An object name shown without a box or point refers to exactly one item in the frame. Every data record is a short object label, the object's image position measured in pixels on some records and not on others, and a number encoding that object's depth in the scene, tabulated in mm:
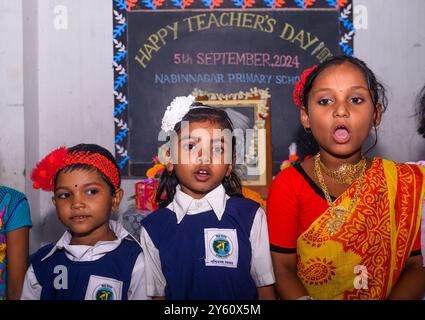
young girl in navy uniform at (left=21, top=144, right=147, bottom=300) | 1856
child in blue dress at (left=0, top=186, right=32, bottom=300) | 2107
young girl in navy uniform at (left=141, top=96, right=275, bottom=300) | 1813
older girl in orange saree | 1798
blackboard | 3729
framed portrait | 3450
